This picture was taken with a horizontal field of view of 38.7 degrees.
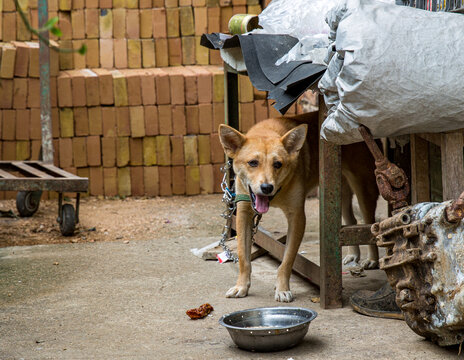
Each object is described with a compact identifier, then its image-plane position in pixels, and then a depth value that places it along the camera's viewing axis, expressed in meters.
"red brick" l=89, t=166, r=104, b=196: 8.67
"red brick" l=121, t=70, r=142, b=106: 8.46
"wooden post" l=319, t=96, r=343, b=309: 4.00
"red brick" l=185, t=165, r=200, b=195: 8.77
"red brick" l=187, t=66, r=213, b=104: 8.52
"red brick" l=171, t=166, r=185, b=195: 8.77
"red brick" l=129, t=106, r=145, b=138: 8.55
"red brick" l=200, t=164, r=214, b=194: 8.77
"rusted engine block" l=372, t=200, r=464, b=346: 2.88
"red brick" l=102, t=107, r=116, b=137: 8.54
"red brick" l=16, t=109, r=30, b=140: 8.37
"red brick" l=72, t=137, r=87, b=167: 8.58
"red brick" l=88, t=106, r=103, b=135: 8.54
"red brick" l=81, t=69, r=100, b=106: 8.45
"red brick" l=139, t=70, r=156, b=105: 8.46
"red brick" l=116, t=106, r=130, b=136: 8.55
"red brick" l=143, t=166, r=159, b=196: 8.75
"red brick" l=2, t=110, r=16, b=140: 8.33
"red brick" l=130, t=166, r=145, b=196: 8.74
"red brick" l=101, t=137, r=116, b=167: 8.61
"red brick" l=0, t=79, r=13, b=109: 8.21
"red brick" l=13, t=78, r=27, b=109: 8.29
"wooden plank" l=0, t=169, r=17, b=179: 6.35
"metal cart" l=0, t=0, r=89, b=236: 6.29
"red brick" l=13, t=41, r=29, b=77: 8.23
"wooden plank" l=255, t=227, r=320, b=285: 4.41
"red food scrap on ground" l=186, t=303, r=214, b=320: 3.96
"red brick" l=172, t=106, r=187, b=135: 8.59
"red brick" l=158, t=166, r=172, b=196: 8.76
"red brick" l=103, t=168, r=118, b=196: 8.70
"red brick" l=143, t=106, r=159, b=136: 8.56
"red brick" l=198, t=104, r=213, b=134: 8.62
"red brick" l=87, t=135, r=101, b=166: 8.59
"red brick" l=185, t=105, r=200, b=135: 8.62
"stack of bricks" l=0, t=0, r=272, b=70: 8.76
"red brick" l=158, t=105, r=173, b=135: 8.58
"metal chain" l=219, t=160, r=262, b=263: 4.80
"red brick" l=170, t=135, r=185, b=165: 8.66
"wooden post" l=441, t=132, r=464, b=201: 3.33
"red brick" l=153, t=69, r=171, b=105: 8.47
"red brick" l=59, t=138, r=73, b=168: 8.55
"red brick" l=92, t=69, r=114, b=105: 8.46
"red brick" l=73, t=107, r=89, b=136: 8.53
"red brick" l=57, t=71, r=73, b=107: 8.44
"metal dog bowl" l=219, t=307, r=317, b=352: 3.28
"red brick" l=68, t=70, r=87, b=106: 8.44
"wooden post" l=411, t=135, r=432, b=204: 4.14
